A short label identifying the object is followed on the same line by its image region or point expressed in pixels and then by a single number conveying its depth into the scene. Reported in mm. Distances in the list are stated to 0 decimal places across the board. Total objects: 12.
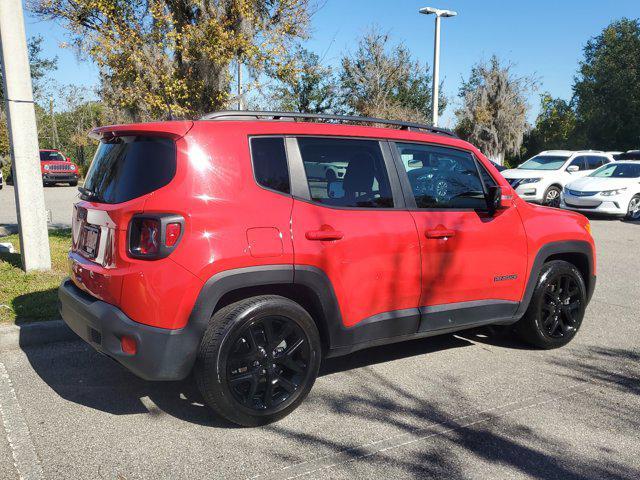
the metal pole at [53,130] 39769
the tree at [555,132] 44438
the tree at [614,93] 37625
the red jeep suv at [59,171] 26828
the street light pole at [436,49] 18609
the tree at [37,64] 30588
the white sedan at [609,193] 14570
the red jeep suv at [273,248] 3137
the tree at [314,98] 31125
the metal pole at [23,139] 6434
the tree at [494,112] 37094
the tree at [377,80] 26938
